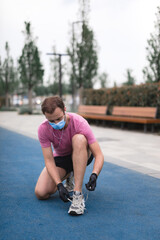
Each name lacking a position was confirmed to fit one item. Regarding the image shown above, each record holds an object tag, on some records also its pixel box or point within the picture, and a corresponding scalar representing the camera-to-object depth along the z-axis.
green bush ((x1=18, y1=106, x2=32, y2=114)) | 26.00
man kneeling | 3.33
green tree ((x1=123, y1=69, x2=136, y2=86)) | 40.34
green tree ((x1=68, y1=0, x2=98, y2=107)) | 20.84
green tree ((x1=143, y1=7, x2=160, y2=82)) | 14.26
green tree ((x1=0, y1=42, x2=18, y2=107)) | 37.34
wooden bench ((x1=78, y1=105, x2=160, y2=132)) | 11.36
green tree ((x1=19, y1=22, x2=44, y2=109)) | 28.16
